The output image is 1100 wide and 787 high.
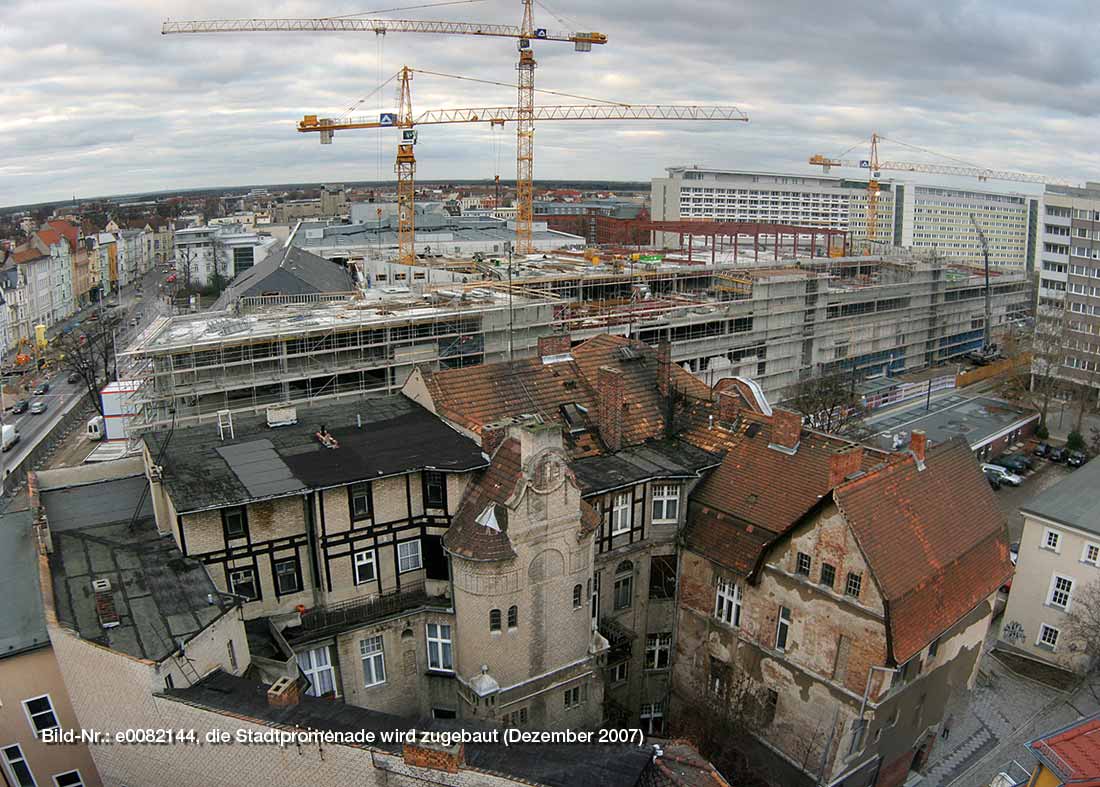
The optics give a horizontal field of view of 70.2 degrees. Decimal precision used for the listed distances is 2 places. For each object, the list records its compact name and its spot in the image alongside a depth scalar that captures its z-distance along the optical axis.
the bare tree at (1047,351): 76.06
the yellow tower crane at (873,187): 168.25
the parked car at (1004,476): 61.31
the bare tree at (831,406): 60.81
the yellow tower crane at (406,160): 102.94
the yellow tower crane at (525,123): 120.08
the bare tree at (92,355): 82.49
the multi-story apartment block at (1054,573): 35.81
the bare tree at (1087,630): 33.47
